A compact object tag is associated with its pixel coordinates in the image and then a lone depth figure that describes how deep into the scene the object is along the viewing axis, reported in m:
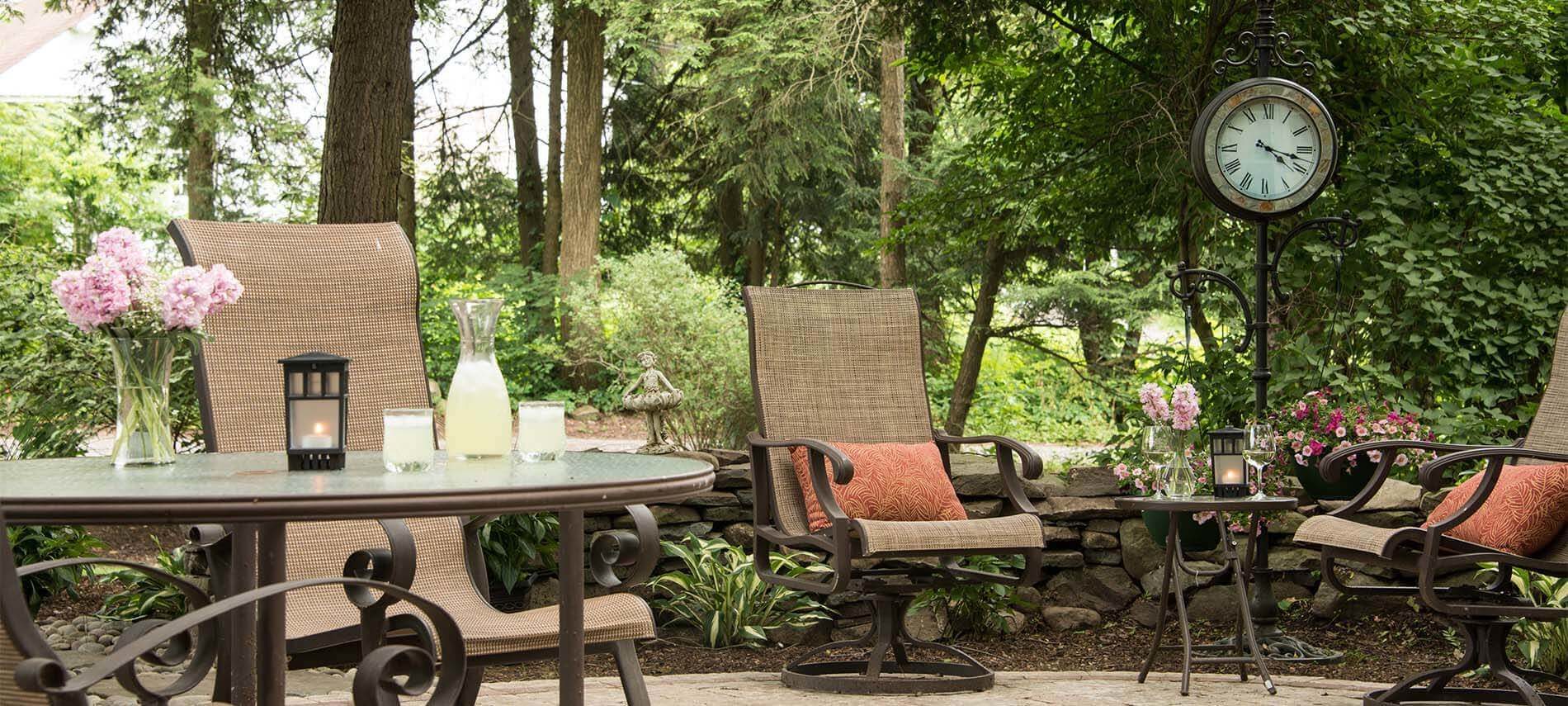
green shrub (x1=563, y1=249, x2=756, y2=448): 8.81
